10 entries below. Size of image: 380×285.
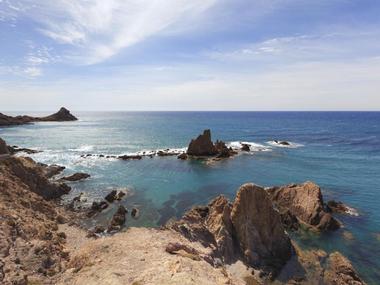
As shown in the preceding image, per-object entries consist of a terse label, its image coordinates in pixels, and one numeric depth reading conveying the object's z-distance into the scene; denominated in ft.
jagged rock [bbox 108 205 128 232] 118.41
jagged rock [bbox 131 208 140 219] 132.92
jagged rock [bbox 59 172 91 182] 187.11
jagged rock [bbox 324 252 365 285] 83.66
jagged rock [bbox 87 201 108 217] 136.21
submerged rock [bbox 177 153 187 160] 258.37
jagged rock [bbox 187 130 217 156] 268.62
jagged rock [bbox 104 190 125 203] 151.44
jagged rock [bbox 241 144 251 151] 292.38
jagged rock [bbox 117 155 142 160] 259.19
